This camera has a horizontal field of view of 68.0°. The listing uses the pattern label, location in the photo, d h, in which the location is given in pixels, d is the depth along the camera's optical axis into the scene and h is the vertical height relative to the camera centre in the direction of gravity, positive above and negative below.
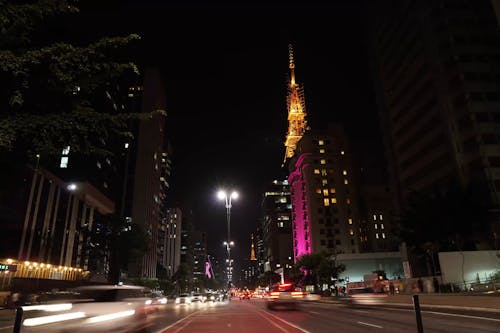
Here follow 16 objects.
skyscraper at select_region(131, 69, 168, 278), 115.75 +35.74
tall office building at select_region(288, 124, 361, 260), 120.00 +28.50
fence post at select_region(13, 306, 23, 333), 5.72 -0.52
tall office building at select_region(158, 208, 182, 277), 179.43 +19.91
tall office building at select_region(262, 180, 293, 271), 171.50 +25.24
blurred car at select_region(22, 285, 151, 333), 9.13 -0.75
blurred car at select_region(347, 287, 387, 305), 33.72 -1.44
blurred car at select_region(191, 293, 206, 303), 53.86 -2.28
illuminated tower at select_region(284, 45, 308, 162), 178.00 +76.58
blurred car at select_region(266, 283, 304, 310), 27.27 -1.17
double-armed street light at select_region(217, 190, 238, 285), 31.02 +6.89
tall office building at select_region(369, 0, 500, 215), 52.97 +28.87
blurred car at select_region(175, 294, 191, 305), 53.04 -2.42
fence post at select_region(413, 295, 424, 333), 6.11 -0.56
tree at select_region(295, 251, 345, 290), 75.69 +2.56
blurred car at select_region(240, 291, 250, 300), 86.89 -3.22
